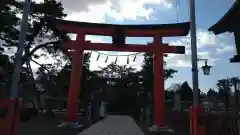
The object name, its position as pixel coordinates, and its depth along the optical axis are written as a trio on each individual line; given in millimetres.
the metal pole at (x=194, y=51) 5344
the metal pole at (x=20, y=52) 5251
